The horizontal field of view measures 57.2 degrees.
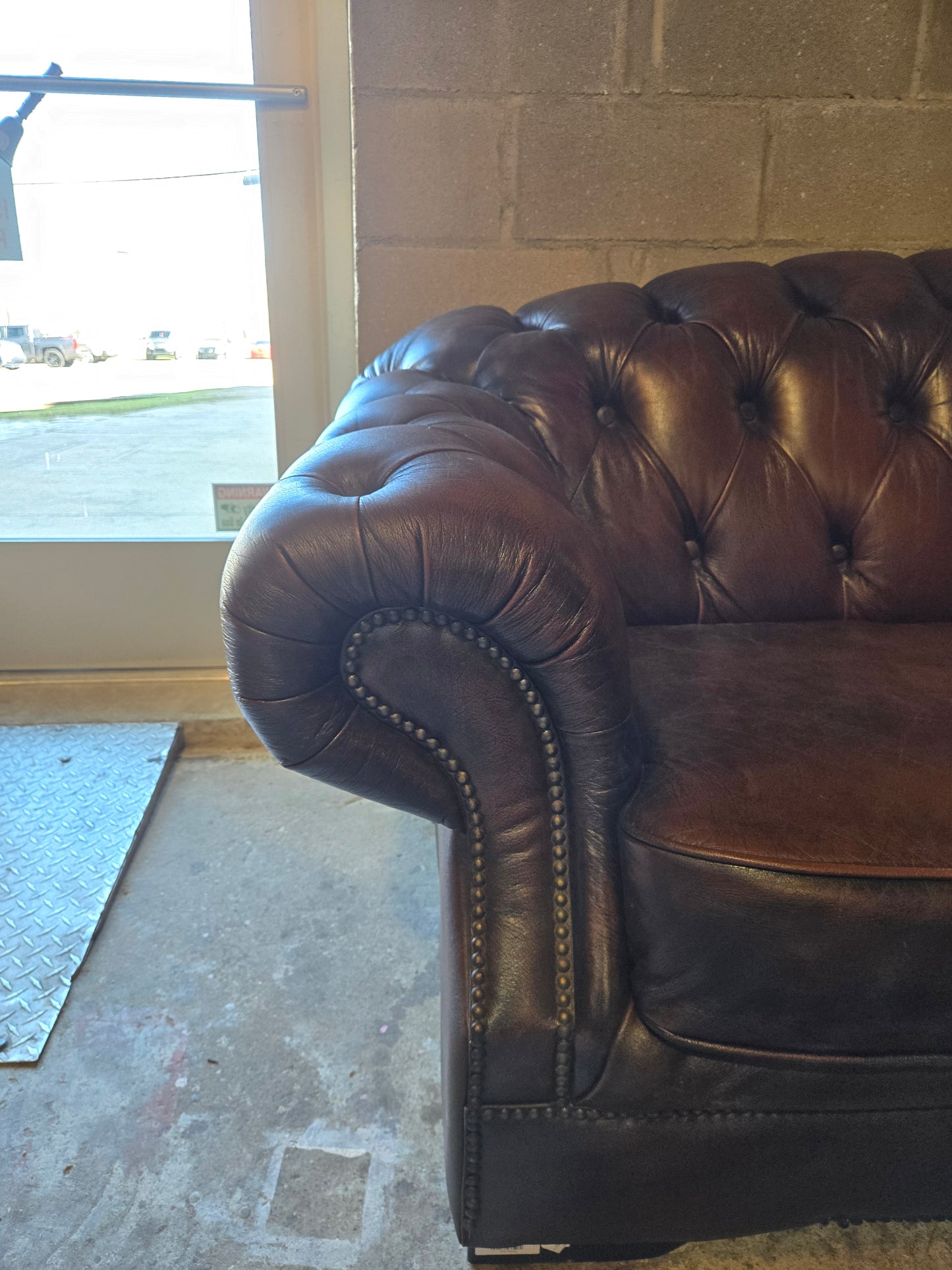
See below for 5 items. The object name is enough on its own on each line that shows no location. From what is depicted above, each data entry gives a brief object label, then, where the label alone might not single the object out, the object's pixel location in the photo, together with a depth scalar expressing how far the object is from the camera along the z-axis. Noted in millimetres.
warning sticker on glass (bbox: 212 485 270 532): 1857
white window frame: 1604
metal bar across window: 1574
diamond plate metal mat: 1142
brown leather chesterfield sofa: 635
